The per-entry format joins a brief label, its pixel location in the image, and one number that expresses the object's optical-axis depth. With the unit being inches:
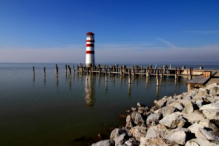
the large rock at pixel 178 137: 221.5
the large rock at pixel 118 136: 282.7
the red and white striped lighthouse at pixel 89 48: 1486.2
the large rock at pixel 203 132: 212.4
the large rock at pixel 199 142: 199.8
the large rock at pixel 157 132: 259.7
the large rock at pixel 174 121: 274.5
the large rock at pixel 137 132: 295.7
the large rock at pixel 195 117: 278.8
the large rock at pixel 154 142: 221.7
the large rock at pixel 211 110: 266.1
